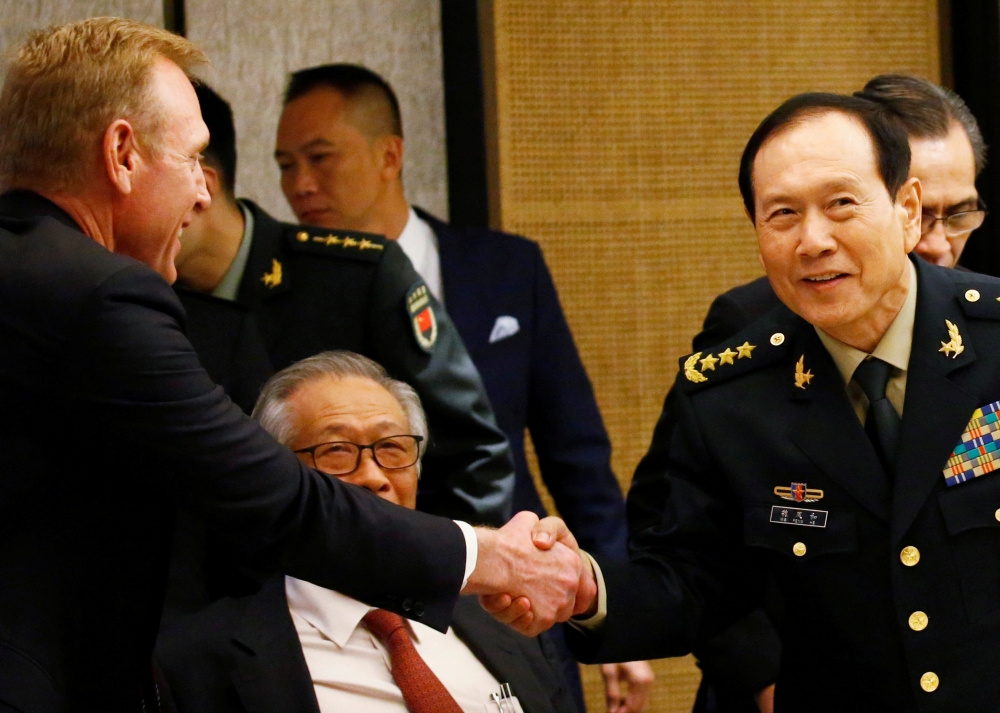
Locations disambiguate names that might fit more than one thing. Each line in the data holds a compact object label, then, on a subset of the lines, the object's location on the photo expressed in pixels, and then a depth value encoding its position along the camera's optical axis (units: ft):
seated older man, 14.19
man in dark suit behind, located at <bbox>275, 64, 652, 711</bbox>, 20.80
